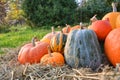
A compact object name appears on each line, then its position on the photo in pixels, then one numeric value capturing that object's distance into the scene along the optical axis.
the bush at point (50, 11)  6.13
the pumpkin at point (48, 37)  2.06
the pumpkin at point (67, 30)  2.05
